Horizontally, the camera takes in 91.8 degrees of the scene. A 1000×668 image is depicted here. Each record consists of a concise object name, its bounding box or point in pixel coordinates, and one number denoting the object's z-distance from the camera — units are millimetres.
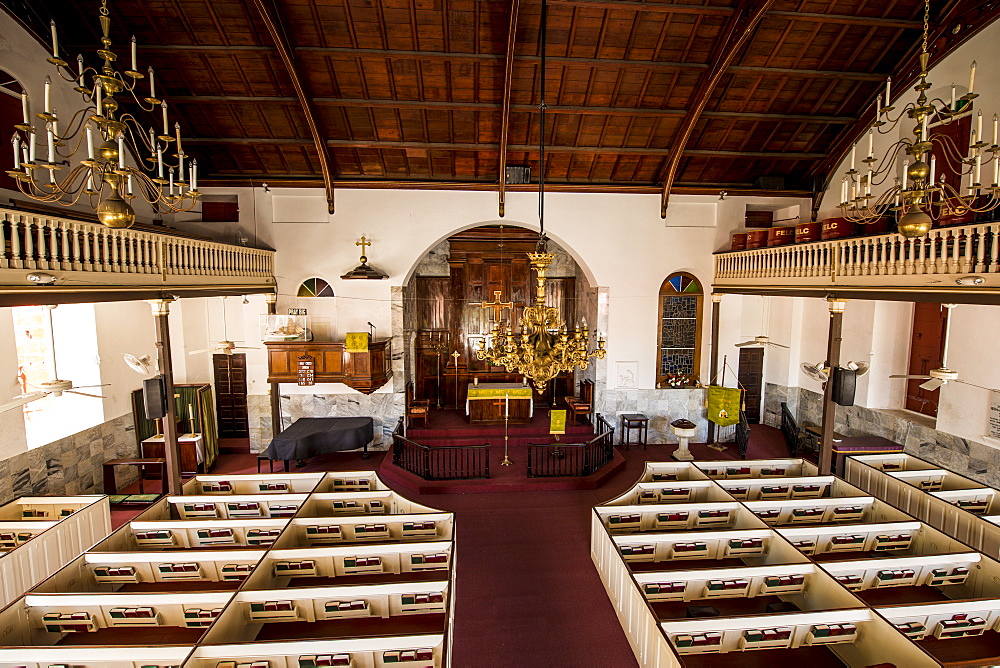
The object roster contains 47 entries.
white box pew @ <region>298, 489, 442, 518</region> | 7105
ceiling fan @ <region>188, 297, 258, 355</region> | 9922
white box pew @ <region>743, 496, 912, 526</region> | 6898
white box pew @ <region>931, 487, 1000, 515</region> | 7246
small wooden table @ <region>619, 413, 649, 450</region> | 12180
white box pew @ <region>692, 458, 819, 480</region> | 8453
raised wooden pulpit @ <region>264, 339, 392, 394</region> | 10906
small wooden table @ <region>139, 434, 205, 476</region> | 10367
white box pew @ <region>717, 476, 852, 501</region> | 7723
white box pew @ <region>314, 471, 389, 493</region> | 7938
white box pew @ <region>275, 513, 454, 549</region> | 6414
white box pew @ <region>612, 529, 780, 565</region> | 6047
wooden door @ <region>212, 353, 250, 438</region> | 12242
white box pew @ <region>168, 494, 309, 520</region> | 7109
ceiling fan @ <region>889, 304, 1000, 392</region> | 7504
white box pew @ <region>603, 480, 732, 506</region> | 7438
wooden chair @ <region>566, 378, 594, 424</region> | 12689
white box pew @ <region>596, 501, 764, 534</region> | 6820
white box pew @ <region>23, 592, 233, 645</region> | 4887
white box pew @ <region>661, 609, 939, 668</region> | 4500
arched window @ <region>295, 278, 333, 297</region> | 11891
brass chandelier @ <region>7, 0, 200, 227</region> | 3639
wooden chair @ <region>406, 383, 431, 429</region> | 12477
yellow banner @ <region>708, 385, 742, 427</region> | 11703
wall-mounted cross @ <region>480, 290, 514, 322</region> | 14312
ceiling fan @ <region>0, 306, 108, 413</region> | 6856
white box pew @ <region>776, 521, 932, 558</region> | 6176
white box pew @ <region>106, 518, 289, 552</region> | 6328
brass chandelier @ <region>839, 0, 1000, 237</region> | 4090
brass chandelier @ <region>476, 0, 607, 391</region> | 6785
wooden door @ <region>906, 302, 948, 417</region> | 9984
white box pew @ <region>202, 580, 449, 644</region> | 4922
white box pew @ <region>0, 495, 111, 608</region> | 5730
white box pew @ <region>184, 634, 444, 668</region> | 4172
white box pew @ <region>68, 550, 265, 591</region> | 5590
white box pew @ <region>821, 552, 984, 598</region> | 5457
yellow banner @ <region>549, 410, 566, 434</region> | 10695
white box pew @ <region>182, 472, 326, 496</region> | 8062
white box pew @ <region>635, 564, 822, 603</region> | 5289
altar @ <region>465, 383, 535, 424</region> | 12156
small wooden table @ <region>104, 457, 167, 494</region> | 9406
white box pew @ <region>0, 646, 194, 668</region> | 4168
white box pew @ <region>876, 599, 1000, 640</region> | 4703
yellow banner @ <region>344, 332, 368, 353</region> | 10766
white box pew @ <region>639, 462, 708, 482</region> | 8234
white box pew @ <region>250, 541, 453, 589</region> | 5645
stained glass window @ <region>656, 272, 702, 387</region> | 12672
